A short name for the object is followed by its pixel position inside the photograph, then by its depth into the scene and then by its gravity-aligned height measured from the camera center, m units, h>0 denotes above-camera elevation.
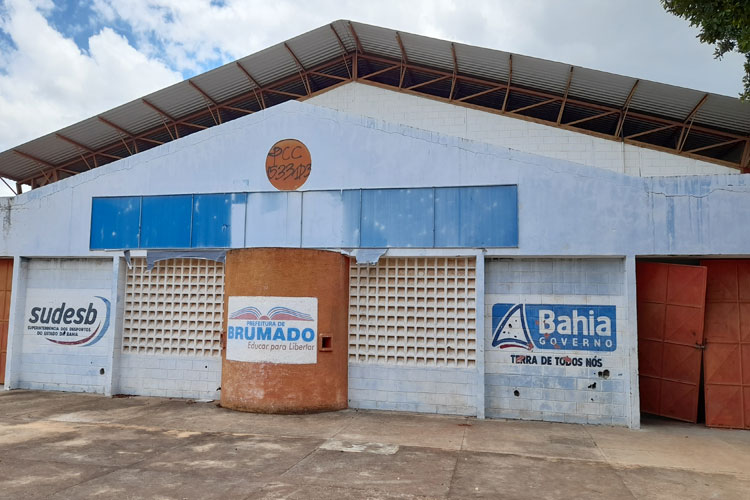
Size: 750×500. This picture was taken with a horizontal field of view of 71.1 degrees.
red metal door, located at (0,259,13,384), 13.02 -0.24
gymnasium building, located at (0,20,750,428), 9.84 +0.45
